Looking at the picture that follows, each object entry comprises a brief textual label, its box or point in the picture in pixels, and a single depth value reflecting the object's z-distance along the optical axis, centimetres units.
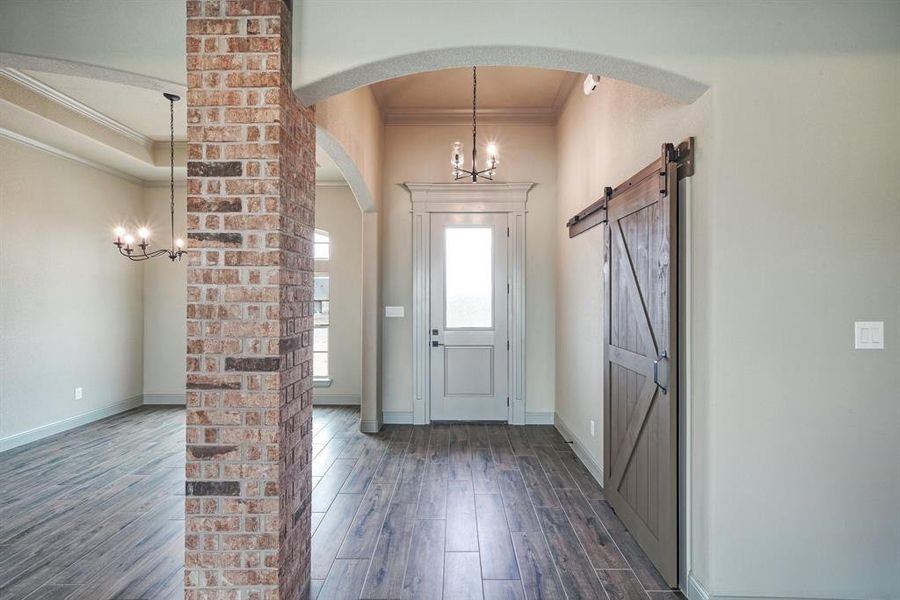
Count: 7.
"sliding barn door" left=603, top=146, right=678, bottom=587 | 225
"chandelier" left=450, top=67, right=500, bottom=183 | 402
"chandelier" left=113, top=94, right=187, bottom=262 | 433
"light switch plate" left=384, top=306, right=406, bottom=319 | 518
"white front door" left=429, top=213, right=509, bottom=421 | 518
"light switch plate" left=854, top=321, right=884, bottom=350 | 201
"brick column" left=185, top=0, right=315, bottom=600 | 194
